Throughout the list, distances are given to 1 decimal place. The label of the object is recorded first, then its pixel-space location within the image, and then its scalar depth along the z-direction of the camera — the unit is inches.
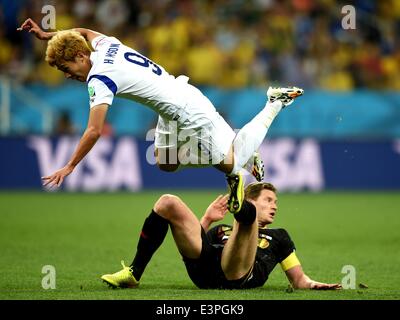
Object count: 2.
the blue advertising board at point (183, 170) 1359.5
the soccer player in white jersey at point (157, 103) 548.1
